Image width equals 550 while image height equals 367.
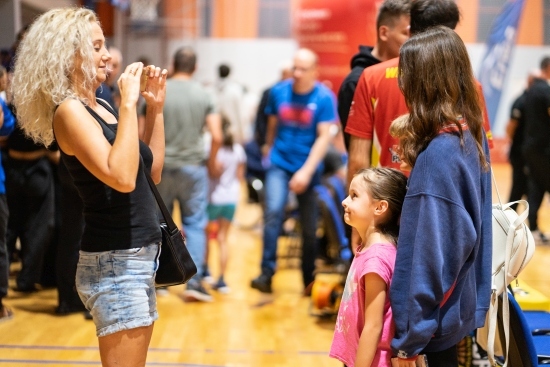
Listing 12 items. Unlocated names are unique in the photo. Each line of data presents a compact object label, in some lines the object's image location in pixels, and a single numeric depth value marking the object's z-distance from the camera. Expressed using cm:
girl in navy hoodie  373
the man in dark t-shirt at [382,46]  641
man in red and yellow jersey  562
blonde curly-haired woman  414
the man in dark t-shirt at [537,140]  1440
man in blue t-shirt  1031
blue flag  2313
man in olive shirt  1012
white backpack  453
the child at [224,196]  1114
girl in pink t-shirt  399
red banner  1943
